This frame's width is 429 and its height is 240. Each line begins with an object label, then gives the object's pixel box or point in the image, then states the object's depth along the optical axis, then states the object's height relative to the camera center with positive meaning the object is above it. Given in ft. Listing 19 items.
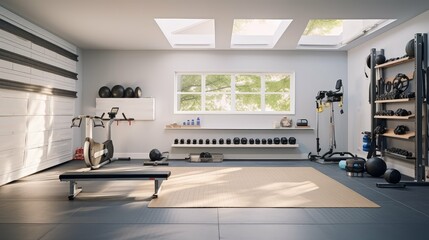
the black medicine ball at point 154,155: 21.12 -2.27
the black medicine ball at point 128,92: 23.36 +2.17
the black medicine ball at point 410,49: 15.13 +3.62
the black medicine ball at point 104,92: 23.34 +2.16
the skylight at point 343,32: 18.88 +6.09
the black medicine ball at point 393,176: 14.23 -2.43
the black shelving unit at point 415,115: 14.76 +0.42
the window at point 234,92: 24.56 +2.32
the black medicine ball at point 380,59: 18.24 +3.73
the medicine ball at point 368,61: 19.33 +3.83
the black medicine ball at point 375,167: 16.15 -2.27
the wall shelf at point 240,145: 23.00 -1.73
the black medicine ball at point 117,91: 23.26 +2.23
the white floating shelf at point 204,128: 23.23 -0.47
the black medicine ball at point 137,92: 23.18 +2.16
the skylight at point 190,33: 21.69 +6.46
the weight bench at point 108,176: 12.14 -2.16
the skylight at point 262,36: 21.08 +6.19
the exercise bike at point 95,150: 18.08 -1.81
